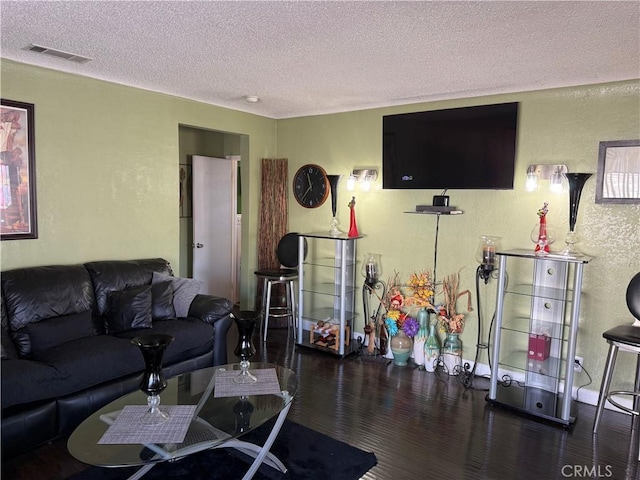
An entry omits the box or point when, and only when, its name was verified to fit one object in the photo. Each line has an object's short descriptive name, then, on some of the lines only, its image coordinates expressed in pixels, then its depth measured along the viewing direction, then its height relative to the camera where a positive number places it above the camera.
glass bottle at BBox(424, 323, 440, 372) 4.02 -1.29
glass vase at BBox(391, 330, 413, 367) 4.18 -1.31
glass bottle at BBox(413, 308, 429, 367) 4.12 -1.20
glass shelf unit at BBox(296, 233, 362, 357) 4.38 -0.94
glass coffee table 1.90 -1.05
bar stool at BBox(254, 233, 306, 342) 4.80 -0.83
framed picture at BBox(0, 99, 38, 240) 3.18 +0.17
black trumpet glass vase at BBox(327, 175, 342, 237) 4.62 +0.03
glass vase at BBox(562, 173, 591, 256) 3.29 +0.06
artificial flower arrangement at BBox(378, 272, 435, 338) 4.16 -0.91
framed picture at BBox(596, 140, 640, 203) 3.22 +0.28
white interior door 5.62 -0.30
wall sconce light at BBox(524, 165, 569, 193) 3.49 +0.26
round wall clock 4.95 +0.19
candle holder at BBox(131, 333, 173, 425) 2.15 -0.83
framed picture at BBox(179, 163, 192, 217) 5.61 +0.13
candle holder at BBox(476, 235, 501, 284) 3.79 -0.40
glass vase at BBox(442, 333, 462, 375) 3.97 -1.29
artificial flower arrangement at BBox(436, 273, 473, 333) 3.99 -0.90
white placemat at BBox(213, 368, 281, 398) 2.48 -1.03
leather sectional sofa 2.57 -0.97
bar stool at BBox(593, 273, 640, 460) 2.84 -0.83
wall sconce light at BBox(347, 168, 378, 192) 4.51 +0.26
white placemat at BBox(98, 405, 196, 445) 1.97 -1.03
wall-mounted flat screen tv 3.73 +0.51
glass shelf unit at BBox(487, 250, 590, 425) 3.16 -0.98
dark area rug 2.43 -1.46
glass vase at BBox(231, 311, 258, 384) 2.60 -0.82
